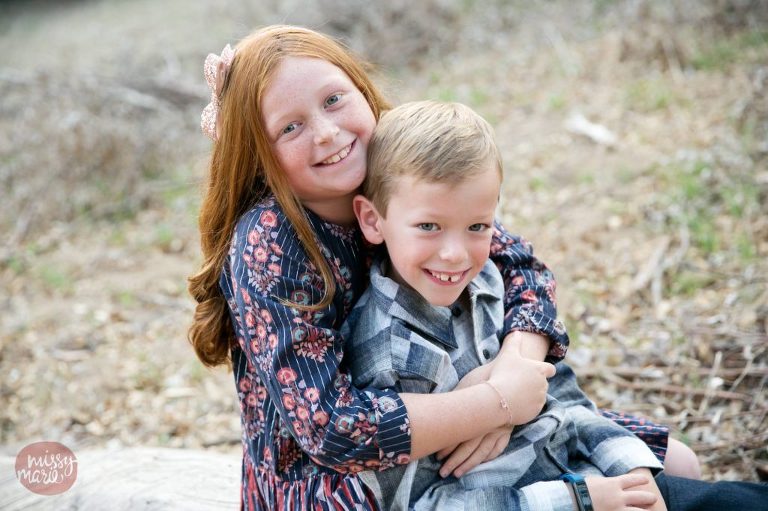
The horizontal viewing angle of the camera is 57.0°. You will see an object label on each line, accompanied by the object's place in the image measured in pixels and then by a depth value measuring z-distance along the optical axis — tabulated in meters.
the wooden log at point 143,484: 2.63
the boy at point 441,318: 1.84
